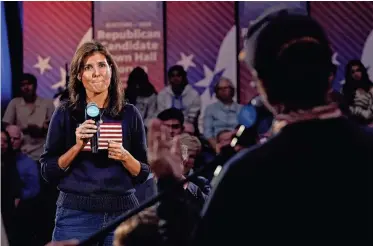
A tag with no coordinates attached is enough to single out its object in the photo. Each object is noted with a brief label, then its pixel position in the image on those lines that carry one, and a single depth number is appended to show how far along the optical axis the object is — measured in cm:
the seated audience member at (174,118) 849
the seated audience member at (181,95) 1088
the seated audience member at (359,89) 939
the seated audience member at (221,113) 1073
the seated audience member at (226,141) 266
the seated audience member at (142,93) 1052
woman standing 473
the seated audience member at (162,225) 250
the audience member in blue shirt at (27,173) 867
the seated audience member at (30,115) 1018
